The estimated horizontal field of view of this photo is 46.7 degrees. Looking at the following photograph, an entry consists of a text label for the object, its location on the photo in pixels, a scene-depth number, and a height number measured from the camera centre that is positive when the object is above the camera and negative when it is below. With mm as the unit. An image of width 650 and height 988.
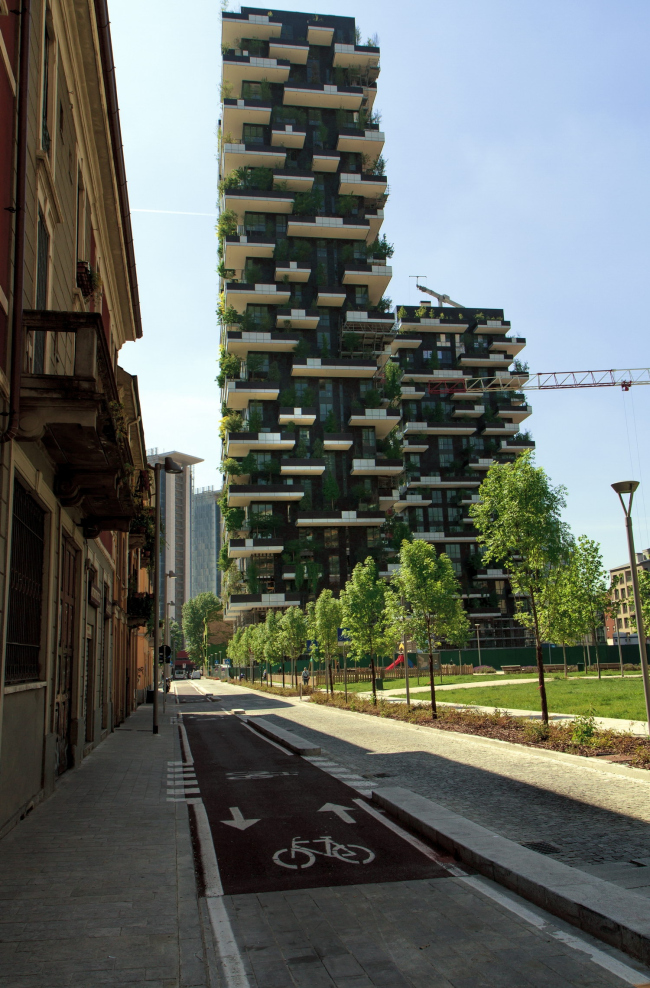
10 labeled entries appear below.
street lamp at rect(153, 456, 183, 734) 24445 +1593
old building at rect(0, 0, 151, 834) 9328 +3117
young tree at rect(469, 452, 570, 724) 18891 +2318
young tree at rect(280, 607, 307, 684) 51750 -250
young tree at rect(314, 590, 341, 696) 43188 +224
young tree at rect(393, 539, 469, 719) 26000 +785
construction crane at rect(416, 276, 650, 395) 94312 +30061
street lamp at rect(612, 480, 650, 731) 15473 +1569
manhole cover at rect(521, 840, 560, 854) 8398 -2538
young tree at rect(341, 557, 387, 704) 33188 +462
